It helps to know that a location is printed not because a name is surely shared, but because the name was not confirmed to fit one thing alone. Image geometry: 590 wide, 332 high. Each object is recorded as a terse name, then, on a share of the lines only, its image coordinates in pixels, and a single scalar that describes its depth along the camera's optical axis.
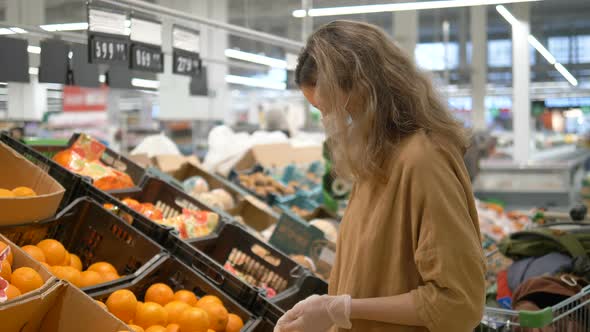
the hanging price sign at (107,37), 3.54
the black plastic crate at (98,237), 2.31
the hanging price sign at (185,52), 4.46
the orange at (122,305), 1.93
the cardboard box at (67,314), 1.64
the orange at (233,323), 2.08
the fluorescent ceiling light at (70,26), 5.20
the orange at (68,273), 1.99
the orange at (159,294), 2.11
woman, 1.36
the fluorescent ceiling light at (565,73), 9.45
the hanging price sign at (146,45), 3.92
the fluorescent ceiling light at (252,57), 10.34
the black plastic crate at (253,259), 2.62
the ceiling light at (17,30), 3.55
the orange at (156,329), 1.86
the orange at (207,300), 2.09
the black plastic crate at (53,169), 2.58
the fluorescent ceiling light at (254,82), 14.54
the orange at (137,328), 1.83
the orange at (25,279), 1.69
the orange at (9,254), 1.77
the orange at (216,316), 2.03
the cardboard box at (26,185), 2.03
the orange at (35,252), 2.00
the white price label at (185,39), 4.45
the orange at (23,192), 2.21
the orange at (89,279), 2.02
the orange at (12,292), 1.58
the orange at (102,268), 2.17
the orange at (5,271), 1.68
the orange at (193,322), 1.95
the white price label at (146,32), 3.94
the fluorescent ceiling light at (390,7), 5.67
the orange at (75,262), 2.22
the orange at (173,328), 1.90
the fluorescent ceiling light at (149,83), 11.71
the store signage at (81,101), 15.16
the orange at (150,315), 1.93
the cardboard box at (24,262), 1.77
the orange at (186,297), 2.11
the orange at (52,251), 2.09
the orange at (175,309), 1.98
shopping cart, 2.18
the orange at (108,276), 2.12
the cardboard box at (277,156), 5.53
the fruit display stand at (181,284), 2.11
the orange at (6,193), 2.13
